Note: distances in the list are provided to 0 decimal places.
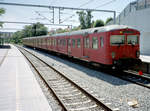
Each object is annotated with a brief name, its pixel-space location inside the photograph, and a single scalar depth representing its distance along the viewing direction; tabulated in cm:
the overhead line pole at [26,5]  1647
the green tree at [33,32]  8356
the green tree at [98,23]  7144
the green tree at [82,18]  7238
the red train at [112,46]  1051
